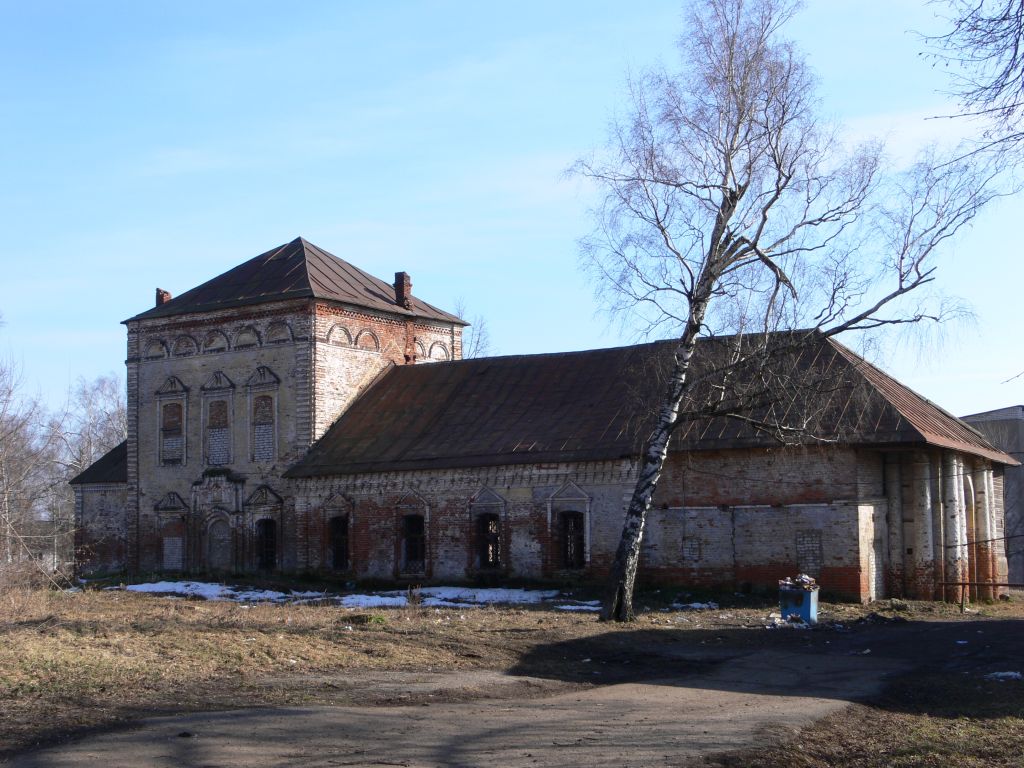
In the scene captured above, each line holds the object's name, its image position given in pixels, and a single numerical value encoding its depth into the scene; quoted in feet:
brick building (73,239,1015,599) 78.43
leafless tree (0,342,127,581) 67.85
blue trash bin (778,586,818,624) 64.08
